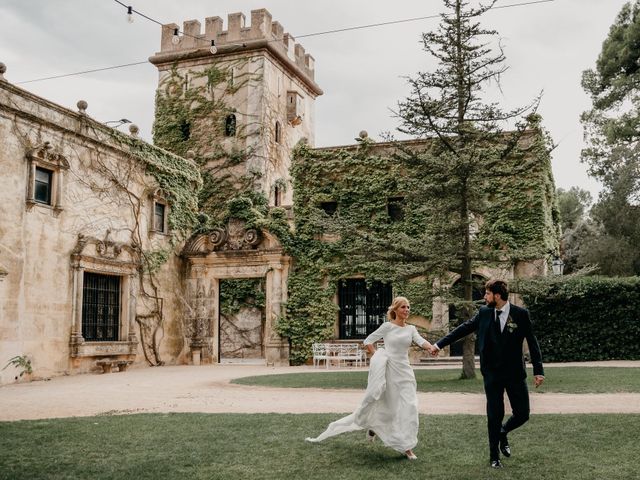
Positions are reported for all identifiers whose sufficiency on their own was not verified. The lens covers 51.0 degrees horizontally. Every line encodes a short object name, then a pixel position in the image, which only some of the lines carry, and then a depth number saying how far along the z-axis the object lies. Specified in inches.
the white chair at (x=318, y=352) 843.2
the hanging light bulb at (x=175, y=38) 1248.2
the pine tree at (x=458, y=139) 559.5
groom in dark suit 237.1
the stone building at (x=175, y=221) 676.7
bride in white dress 255.9
